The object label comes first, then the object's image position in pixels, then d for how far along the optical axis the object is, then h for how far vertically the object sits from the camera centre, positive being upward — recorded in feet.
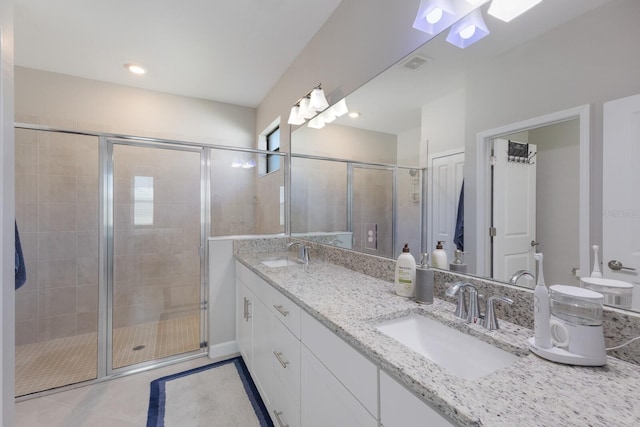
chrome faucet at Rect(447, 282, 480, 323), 2.96 -1.02
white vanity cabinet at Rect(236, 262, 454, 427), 2.12 -1.81
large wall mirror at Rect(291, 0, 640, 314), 2.45 +1.04
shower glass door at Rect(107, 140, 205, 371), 7.42 -1.14
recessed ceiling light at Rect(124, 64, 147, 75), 8.16 +4.44
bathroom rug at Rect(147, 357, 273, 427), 5.12 -3.96
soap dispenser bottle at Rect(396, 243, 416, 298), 3.75 -0.89
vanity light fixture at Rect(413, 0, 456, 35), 3.64 +2.81
